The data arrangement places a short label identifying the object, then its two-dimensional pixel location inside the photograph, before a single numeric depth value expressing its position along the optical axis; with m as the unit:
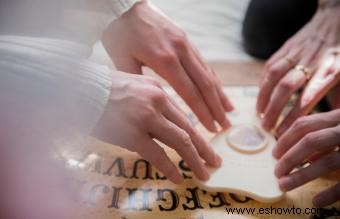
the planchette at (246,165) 0.61
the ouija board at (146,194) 0.60
